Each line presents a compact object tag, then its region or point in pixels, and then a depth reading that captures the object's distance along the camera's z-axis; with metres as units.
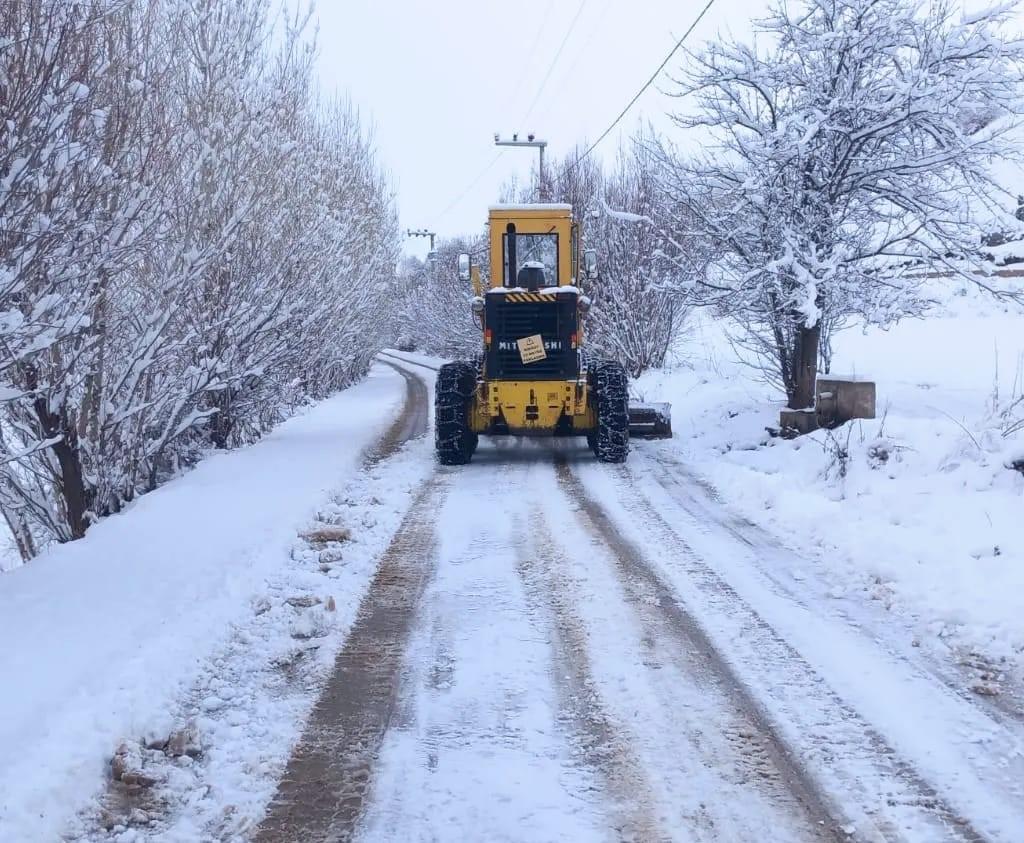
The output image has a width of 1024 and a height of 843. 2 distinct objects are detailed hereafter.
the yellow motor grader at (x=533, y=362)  11.73
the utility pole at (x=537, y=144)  26.29
